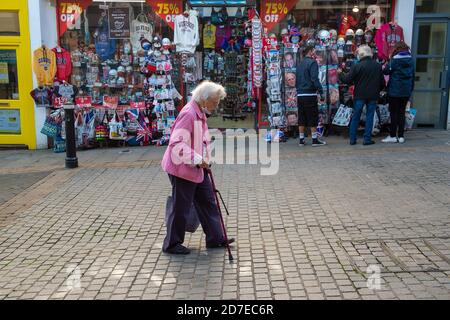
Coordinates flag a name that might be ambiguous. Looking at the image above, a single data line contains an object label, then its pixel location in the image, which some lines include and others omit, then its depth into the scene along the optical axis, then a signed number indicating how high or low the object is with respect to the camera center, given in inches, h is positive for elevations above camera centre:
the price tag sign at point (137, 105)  451.5 -28.9
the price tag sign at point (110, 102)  450.0 -26.4
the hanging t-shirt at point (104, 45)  462.6 +21.6
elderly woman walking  200.4 -36.6
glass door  448.5 -0.7
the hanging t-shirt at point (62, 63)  447.2 +5.9
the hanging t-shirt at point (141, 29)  456.4 +35.0
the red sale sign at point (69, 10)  454.9 +50.5
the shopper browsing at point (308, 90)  402.0 -14.4
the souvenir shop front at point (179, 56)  440.8 +12.0
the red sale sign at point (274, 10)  450.3 +50.6
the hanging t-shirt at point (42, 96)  445.4 -21.3
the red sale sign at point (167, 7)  451.5 +52.9
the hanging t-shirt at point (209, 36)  466.0 +29.8
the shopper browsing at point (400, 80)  402.6 -6.6
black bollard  371.2 -45.8
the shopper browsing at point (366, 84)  399.9 -9.6
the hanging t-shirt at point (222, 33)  466.6 +32.4
